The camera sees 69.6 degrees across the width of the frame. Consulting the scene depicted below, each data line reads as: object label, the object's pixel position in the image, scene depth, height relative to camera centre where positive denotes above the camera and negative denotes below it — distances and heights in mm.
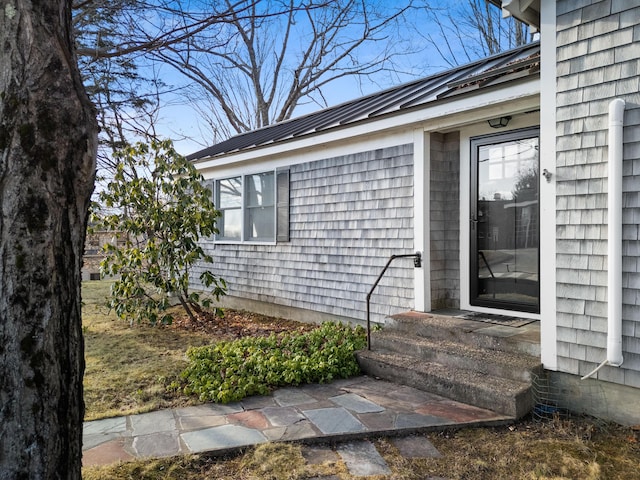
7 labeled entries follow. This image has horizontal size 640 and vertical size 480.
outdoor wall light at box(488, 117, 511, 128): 4546 +1135
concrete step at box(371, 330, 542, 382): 3559 -1021
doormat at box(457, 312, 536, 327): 4367 -828
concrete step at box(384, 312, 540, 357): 3814 -874
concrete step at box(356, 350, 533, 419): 3314 -1170
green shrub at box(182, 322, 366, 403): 3852 -1216
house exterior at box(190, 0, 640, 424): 3176 +353
